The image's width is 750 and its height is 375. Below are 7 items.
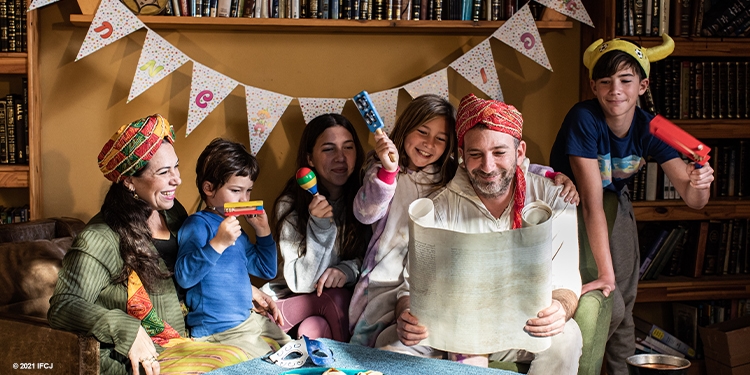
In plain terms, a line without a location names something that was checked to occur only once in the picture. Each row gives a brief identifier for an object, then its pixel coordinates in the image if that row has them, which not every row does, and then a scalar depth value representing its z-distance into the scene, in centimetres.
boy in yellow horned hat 235
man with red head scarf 201
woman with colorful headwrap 186
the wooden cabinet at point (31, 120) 276
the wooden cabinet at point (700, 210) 301
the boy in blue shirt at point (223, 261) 210
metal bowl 209
